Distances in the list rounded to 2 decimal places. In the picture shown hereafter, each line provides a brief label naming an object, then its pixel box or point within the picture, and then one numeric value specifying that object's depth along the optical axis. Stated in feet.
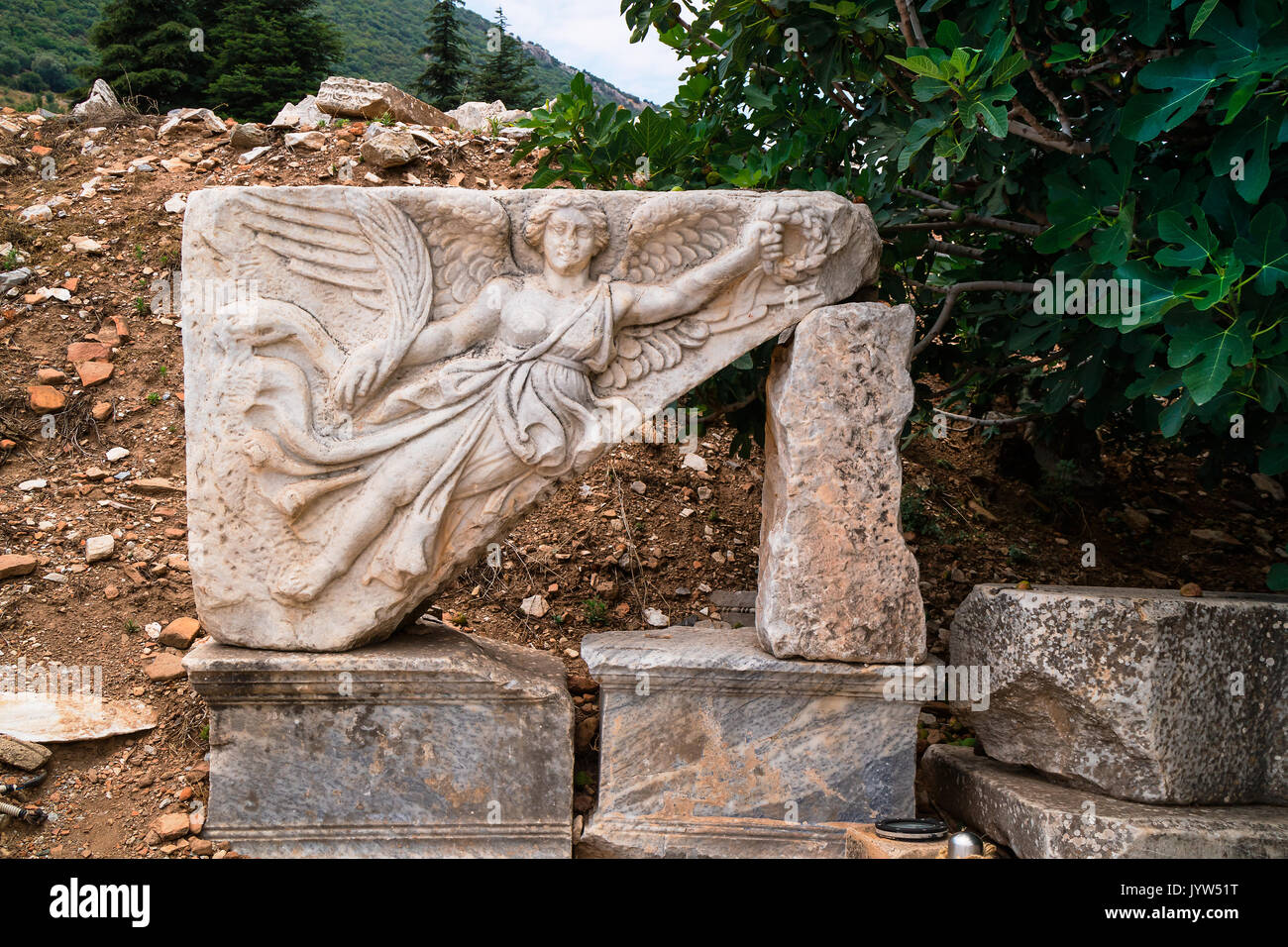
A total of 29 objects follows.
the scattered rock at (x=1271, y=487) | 18.06
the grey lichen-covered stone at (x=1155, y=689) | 9.61
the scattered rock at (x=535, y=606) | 14.33
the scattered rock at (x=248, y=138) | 19.10
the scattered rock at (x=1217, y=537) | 17.04
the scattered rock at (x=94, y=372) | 15.47
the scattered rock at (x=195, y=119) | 19.89
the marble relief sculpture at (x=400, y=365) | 9.70
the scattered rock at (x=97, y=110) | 19.98
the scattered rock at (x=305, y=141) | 18.98
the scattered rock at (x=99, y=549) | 13.15
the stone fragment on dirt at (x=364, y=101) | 19.92
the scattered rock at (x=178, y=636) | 12.35
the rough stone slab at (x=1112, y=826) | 9.14
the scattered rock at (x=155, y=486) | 14.48
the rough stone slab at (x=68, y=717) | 10.66
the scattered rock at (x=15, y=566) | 12.61
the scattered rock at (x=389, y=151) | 18.12
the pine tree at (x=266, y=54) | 27.76
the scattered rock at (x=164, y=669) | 11.81
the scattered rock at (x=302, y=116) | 19.95
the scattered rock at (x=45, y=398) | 15.02
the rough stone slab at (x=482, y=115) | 21.47
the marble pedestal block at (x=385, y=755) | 9.74
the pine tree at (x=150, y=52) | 27.81
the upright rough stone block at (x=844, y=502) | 10.19
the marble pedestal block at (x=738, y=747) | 10.23
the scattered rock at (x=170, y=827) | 9.87
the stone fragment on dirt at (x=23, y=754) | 10.23
